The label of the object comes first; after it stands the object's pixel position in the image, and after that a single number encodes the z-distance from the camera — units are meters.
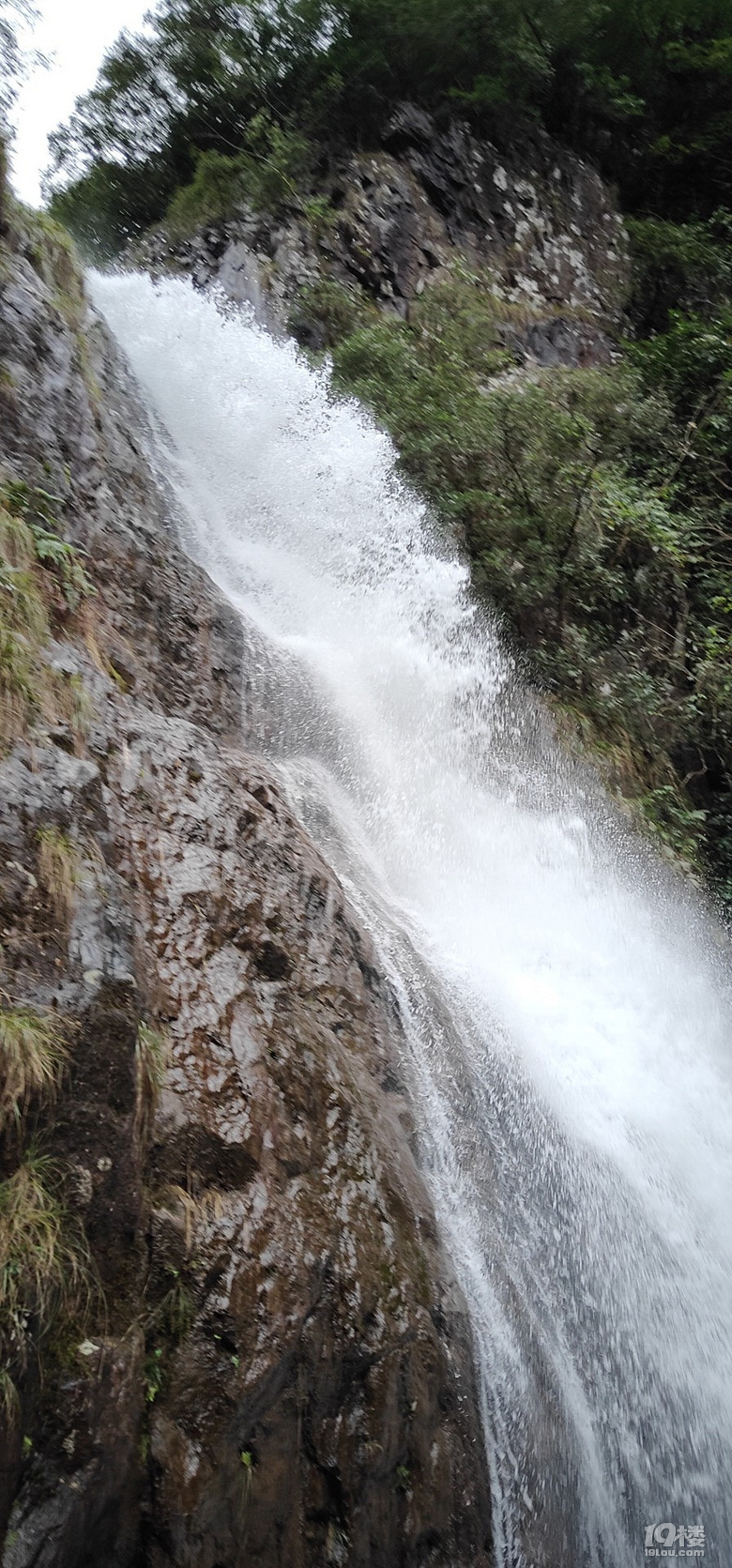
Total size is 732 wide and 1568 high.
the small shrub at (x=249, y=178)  11.84
